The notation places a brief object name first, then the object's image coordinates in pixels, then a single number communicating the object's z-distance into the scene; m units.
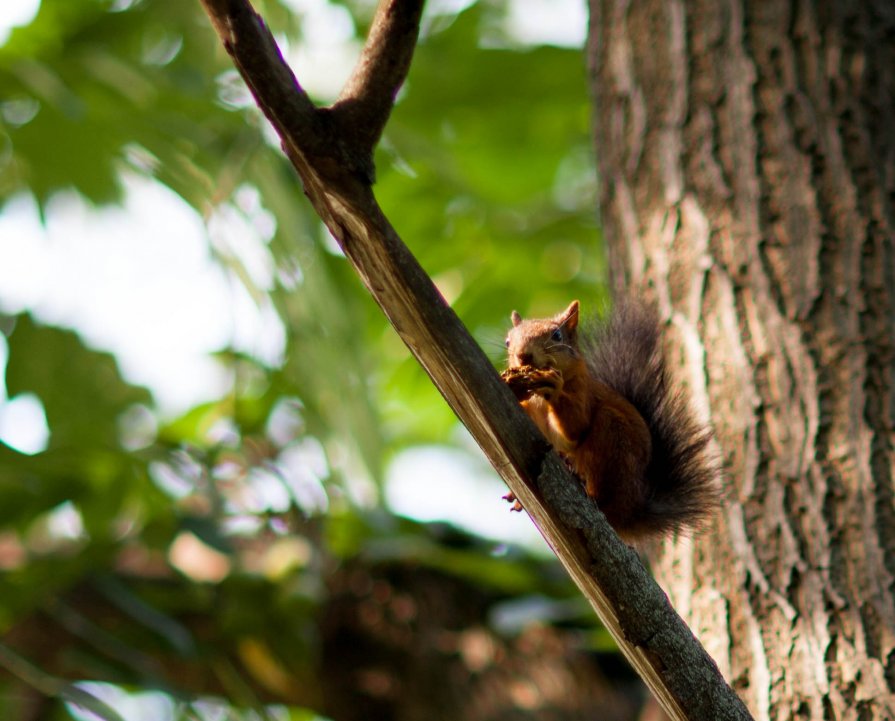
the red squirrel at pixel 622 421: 8.00
